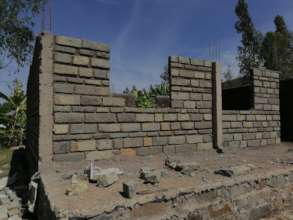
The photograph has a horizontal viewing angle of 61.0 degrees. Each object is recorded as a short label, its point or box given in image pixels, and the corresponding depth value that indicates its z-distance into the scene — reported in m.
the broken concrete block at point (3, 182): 4.81
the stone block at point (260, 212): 3.15
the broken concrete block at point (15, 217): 3.18
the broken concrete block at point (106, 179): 2.79
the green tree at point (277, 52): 23.67
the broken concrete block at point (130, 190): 2.38
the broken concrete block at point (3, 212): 3.23
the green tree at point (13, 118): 11.23
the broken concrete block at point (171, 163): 3.71
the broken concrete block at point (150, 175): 2.88
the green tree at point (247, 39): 25.16
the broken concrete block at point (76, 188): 2.53
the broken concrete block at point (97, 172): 2.94
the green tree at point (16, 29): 14.57
